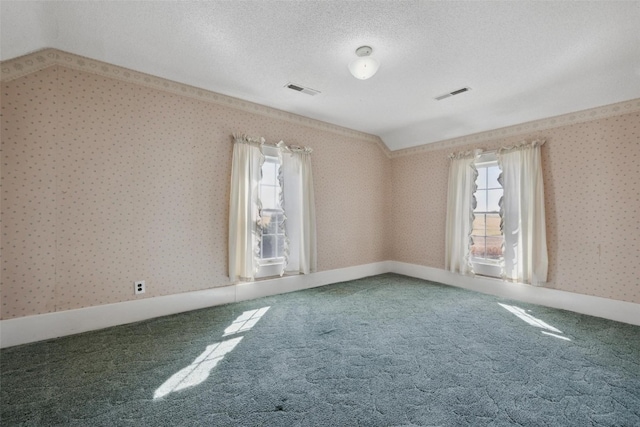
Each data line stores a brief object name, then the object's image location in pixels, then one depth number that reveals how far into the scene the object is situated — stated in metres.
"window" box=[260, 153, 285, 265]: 3.77
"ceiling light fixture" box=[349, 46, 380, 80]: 2.35
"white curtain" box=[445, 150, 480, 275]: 4.08
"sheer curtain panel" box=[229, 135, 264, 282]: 3.33
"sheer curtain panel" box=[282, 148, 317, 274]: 3.89
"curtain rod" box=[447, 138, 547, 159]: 3.45
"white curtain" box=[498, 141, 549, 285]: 3.39
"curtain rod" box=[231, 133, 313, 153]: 3.44
